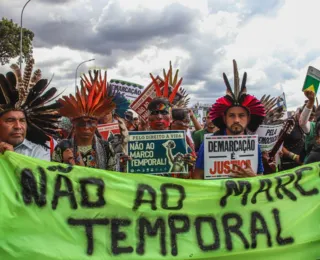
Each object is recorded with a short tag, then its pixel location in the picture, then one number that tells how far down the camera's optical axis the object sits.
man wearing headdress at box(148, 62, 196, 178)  3.92
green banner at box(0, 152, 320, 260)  2.58
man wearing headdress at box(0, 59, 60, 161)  3.26
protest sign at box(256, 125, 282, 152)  4.29
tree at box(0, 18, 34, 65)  19.26
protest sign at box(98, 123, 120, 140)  4.53
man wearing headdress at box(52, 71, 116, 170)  3.68
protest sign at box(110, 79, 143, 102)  7.15
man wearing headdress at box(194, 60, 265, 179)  3.68
